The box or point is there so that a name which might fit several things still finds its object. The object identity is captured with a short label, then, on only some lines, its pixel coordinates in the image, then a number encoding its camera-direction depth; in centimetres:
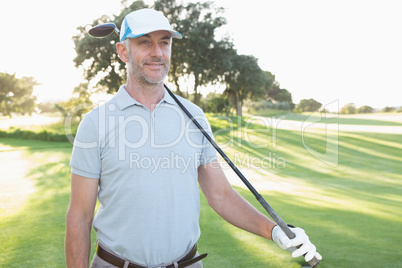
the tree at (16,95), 6128
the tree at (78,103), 2784
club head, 251
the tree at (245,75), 3397
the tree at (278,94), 8400
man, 206
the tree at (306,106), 5575
